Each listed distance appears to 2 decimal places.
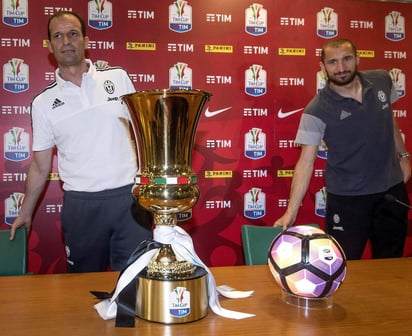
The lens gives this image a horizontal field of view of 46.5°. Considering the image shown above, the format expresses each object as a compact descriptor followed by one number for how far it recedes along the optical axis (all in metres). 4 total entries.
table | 1.12
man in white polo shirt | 2.36
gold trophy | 1.16
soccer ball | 1.23
